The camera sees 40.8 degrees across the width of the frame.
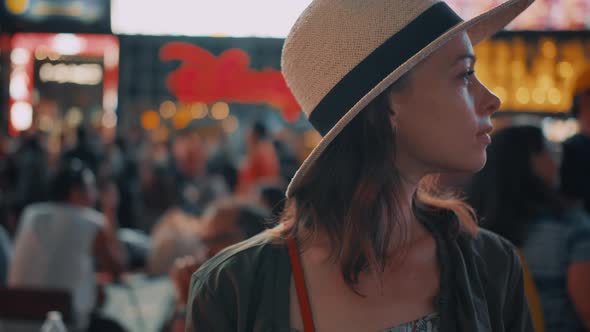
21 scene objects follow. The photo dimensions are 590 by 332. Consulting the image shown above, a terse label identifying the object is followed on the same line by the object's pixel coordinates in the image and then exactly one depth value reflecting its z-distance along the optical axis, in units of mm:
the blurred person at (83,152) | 9474
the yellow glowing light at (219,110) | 17297
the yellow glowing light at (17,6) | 13680
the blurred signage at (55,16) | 13414
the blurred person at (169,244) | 5660
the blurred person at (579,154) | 3074
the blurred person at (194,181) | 7230
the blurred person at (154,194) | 6992
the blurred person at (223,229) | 2975
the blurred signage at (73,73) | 19375
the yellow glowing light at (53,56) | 18266
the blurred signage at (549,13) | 12109
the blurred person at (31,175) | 8469
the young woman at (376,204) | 1436
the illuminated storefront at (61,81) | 16348
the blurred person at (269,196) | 4473
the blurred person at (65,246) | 4578
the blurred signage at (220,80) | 13633
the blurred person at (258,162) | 7059
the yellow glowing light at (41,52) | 16686
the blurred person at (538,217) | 2551
